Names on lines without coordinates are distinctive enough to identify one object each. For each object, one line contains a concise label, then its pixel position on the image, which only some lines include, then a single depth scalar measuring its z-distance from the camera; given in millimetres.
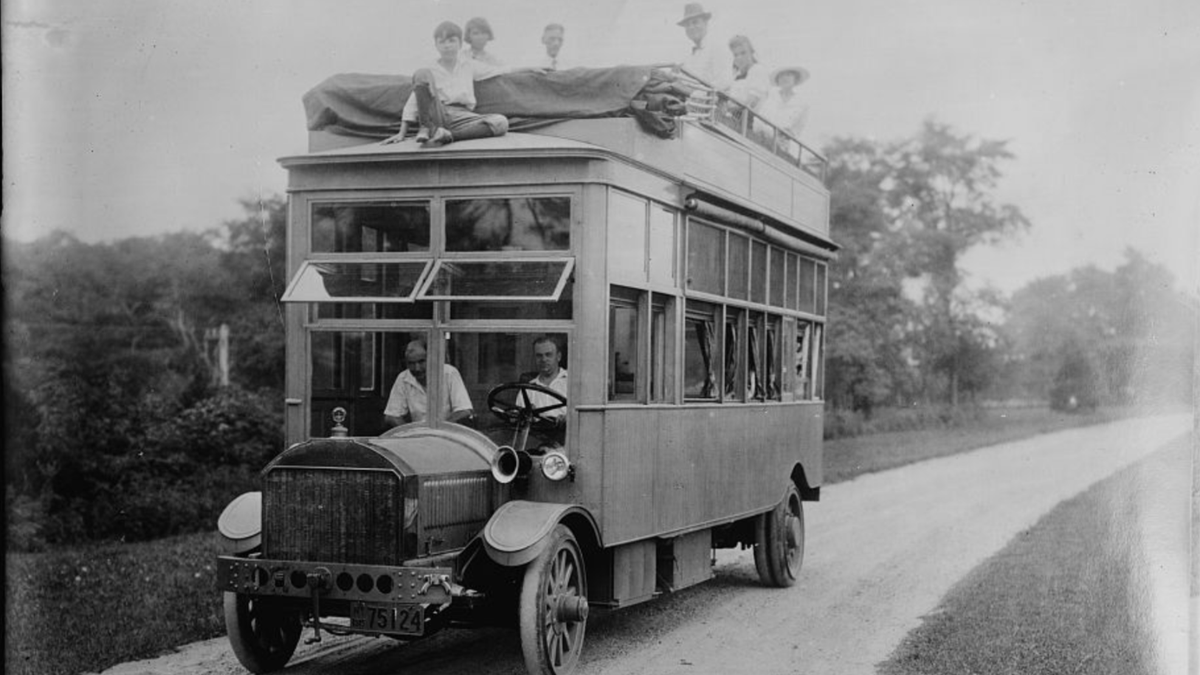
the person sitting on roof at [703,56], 8570
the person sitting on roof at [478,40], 8250
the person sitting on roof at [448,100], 7984
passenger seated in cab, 7973
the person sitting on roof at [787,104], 10266
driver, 8109
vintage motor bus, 6910
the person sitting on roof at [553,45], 8365
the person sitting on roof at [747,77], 9594
